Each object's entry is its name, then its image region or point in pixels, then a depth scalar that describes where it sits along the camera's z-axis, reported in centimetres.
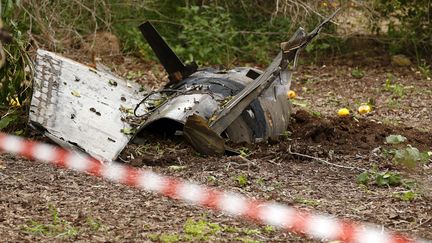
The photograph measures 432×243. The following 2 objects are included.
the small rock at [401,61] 2577
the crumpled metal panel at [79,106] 1412
